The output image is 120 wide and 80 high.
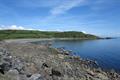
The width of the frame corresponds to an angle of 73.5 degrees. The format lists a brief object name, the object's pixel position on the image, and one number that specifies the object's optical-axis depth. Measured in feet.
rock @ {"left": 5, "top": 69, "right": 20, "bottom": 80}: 21.08
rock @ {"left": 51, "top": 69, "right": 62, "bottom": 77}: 31.30
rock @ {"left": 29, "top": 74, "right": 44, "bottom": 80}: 21.08
